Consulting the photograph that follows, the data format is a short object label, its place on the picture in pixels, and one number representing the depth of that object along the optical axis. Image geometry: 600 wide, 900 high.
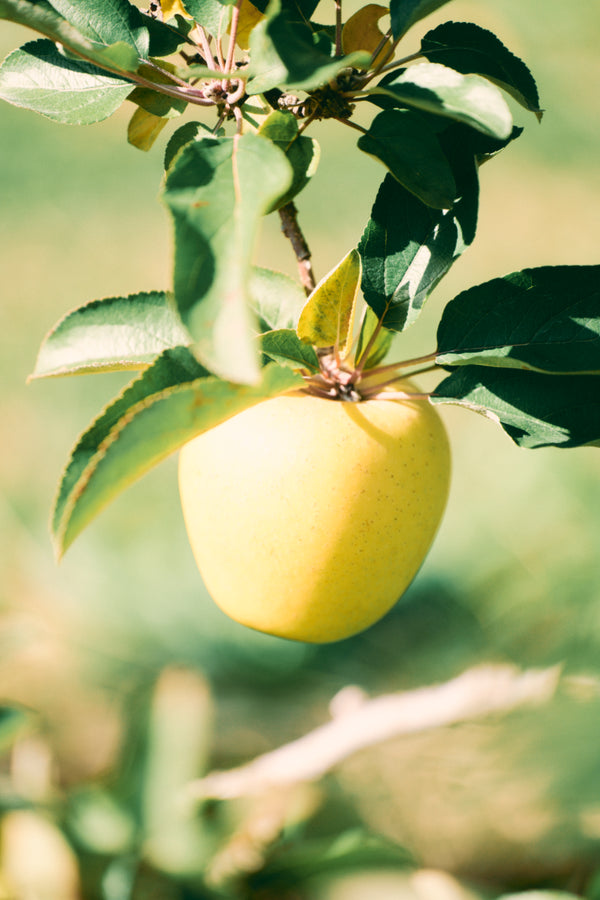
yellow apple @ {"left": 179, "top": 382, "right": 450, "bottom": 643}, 0.65
